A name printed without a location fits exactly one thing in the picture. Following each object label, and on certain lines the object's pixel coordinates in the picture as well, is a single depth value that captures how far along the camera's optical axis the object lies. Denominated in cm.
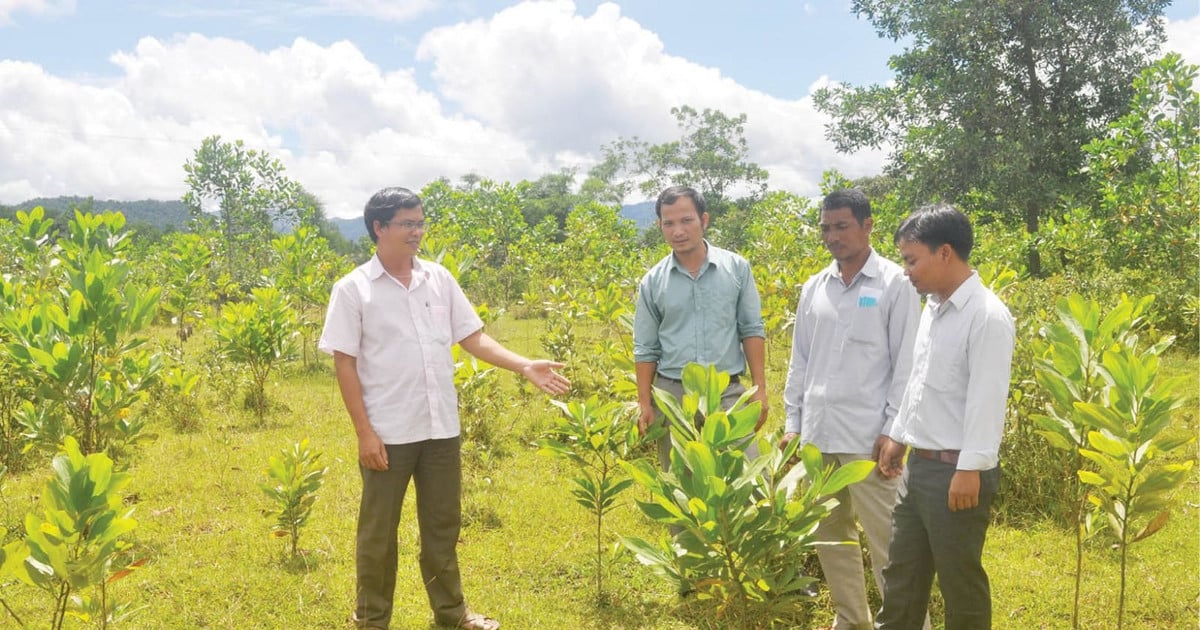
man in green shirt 325
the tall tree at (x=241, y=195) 1938
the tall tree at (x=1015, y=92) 1284
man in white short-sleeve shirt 292
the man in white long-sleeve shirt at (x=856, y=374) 279
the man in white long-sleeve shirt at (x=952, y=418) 225
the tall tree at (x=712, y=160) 3469
